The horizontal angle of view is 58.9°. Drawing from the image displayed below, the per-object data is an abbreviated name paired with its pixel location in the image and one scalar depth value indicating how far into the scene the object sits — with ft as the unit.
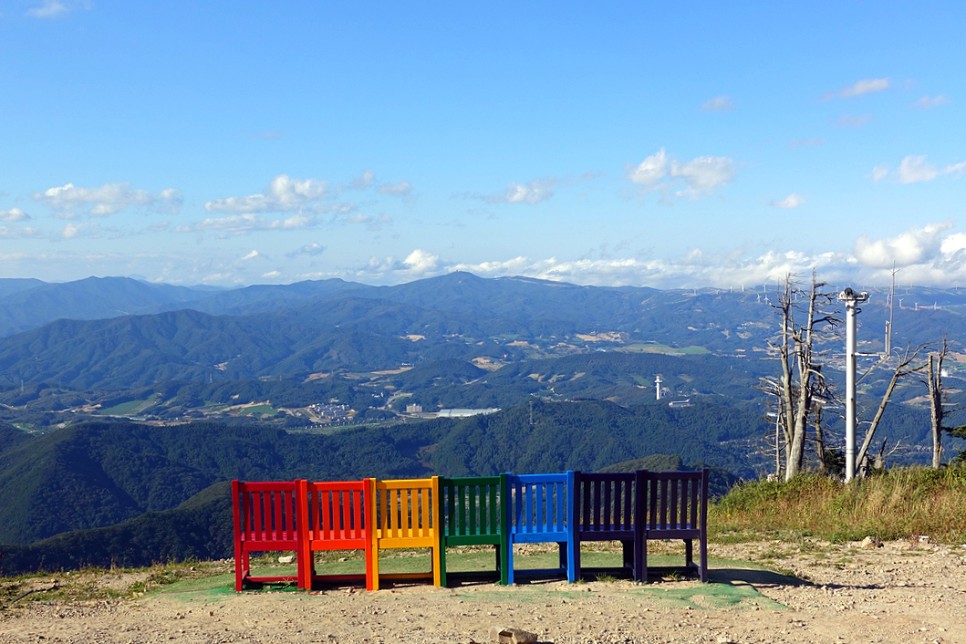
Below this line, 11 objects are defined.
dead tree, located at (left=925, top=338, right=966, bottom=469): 76.77
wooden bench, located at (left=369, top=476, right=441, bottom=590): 33.32
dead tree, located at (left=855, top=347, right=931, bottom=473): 69.41
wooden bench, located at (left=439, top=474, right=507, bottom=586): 33.40
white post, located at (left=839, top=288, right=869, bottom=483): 55.67
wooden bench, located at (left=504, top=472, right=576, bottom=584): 33.47
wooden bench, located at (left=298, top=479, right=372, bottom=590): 33.17
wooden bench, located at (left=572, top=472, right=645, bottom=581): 33.40
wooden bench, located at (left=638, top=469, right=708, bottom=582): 33.37
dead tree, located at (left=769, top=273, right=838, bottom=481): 72.84
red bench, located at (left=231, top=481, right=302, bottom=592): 33.01
